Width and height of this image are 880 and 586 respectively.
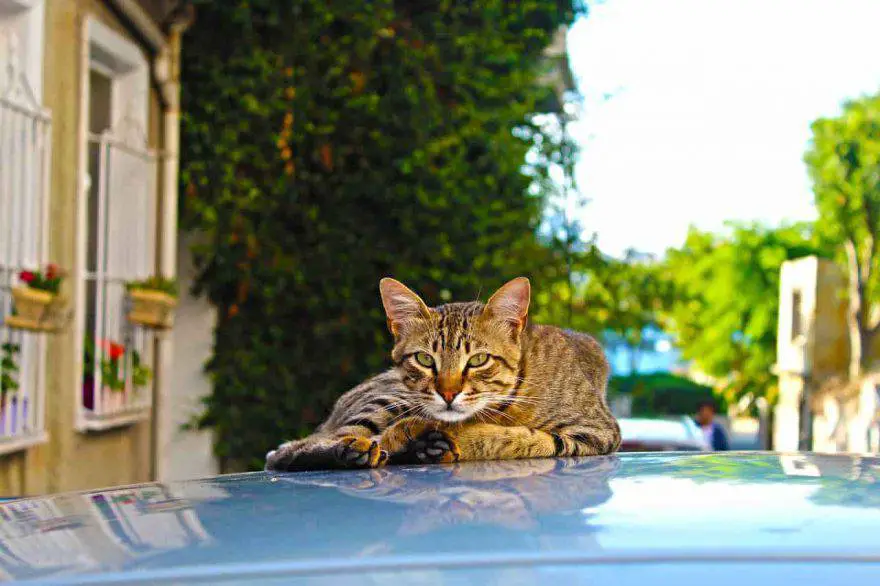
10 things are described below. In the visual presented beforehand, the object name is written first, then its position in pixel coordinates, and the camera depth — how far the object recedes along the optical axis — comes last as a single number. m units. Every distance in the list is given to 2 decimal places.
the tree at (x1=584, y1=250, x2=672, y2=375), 11.97
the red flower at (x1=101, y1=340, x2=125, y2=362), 8.14
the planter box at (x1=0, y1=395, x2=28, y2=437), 6.47
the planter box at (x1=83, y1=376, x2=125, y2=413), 7.91
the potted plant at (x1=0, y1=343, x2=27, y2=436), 6.44
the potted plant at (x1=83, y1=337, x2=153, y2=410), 7.92
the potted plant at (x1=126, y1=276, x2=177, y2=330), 8.34
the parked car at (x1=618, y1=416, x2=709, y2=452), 9.16
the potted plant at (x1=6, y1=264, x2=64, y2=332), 6.42
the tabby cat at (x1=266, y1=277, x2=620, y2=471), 3.59
